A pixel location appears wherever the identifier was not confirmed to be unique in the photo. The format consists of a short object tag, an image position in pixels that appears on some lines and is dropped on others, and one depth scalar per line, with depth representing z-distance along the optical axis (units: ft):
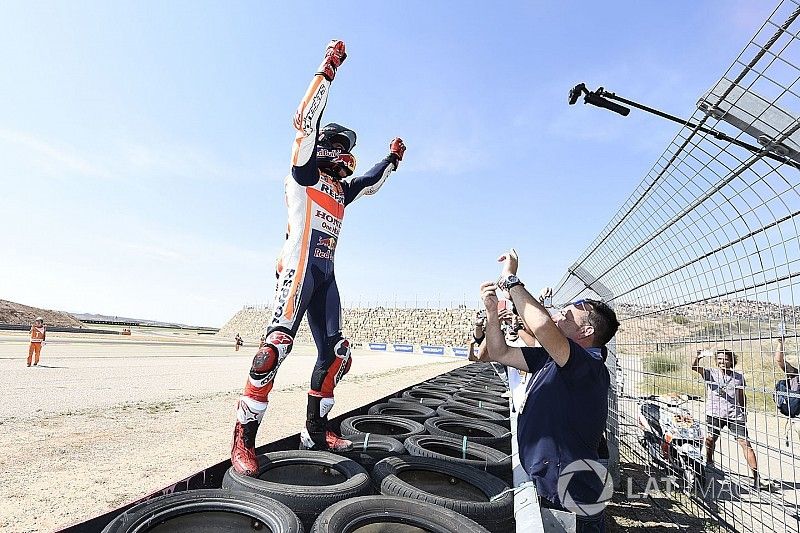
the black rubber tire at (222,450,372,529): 7.56
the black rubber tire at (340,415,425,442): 13.51
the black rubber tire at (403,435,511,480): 10.69
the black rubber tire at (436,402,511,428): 16.01
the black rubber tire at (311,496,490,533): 6.78
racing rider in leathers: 9.39
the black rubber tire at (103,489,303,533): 6.42
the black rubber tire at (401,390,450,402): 20.25
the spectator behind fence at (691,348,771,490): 10.85
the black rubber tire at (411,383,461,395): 22.94
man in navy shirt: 6.68
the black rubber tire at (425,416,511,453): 13.47
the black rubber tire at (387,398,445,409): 18.26
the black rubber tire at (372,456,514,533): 7.72
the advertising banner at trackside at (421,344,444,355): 130.52
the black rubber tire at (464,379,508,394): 25.54
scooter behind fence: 13.69
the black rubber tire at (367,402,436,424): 15.80
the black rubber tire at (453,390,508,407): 20.45
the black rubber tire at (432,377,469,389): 26.11
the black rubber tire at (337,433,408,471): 10.53
